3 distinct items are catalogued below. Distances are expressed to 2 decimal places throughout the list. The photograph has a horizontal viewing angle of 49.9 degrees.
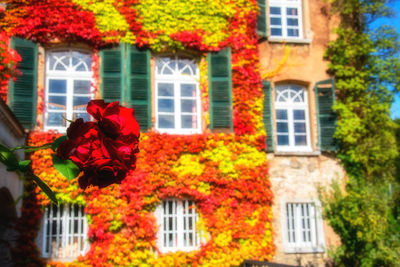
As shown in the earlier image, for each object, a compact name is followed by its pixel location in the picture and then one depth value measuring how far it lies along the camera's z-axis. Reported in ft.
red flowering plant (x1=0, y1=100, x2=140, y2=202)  4.14
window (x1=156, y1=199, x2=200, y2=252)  31.73
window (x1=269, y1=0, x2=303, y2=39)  37.81
